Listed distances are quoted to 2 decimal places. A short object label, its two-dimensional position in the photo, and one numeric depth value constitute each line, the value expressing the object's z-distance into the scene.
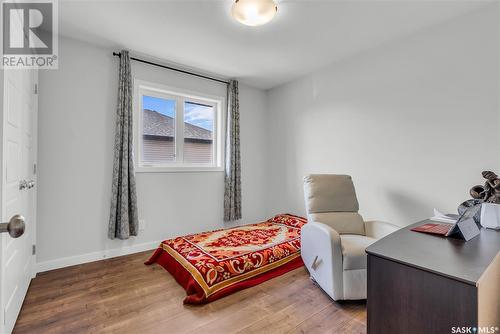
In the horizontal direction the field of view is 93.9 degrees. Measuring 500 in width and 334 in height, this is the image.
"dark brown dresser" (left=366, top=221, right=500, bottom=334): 0.79
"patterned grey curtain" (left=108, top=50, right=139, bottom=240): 2.74
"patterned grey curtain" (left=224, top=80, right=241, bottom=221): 3.71
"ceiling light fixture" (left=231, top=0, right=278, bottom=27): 1.87
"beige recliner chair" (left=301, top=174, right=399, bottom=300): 1.82
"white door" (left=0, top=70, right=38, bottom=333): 1.35
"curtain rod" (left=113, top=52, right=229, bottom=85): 2.82
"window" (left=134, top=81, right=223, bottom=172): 3.12
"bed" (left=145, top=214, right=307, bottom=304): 2.00
